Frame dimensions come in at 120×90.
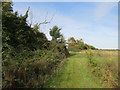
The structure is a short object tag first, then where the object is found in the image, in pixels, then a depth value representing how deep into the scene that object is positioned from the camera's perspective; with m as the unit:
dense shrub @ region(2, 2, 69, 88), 2.96
